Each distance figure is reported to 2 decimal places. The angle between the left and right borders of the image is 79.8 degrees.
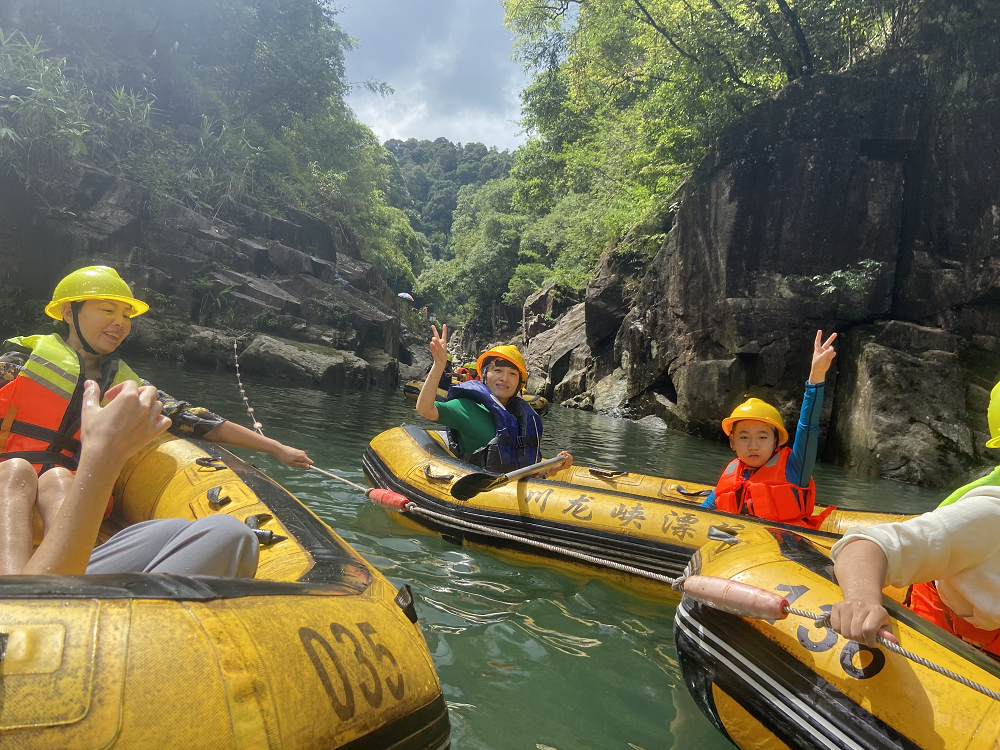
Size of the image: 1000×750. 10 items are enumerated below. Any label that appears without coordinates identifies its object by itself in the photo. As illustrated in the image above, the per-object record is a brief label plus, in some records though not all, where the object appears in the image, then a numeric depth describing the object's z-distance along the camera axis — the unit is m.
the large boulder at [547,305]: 25.84
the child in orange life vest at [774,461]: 3.75
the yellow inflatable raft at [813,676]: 1.55
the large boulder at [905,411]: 10.03
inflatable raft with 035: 1.00
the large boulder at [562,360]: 21.34
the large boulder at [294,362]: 16.73
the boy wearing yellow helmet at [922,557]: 1.48
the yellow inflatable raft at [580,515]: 3.67
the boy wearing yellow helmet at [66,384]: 2.71
